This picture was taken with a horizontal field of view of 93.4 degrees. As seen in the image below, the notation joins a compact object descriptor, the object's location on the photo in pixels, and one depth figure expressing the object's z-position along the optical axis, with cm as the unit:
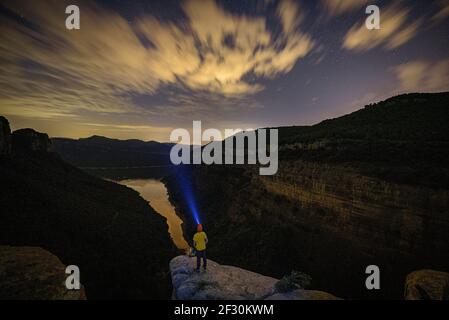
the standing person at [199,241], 919
